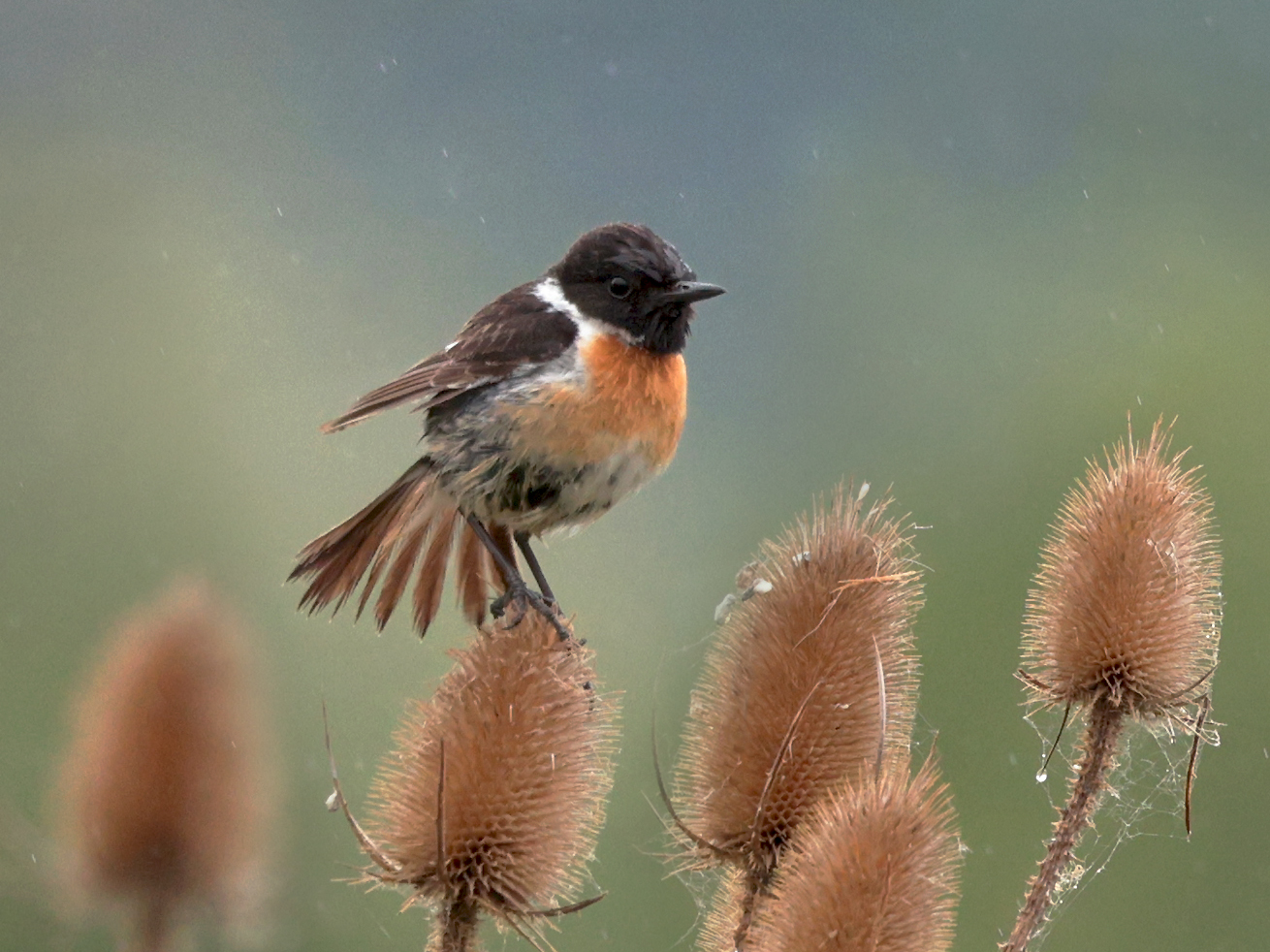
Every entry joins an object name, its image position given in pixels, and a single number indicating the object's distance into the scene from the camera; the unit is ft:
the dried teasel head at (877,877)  18.93
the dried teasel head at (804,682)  23.73
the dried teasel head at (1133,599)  23.76
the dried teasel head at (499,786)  21.95
